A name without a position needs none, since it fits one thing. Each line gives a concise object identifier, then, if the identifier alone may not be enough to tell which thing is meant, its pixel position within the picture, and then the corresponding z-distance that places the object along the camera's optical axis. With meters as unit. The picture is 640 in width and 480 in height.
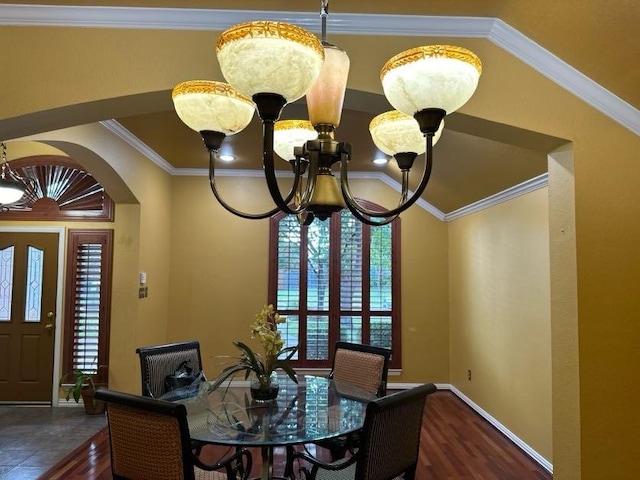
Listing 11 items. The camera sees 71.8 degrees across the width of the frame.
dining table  1.98
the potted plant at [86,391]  4.35
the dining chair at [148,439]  1.79
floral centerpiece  2.48
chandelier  1.07
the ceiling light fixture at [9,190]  3.71
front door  4.70
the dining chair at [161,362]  2.91
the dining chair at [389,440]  1.83
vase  2.50
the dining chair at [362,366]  3.01
